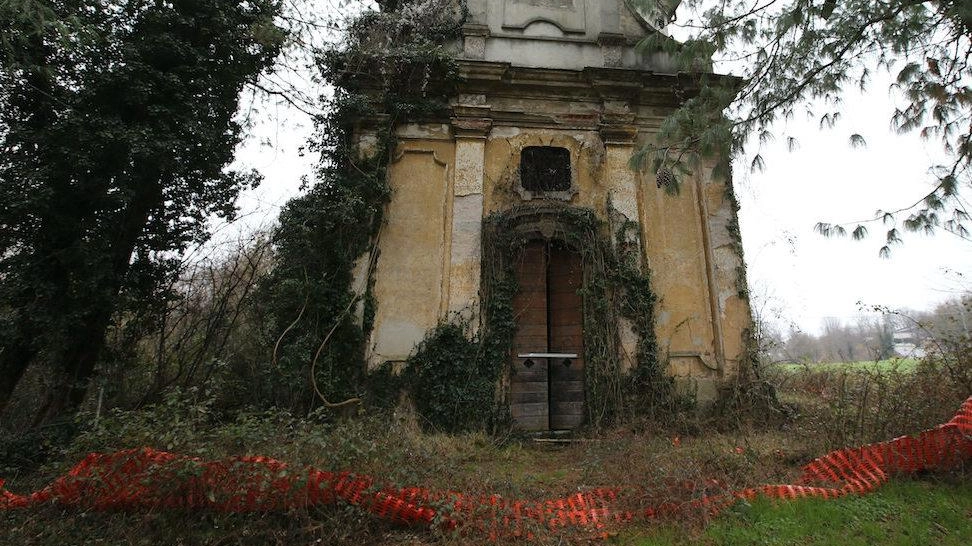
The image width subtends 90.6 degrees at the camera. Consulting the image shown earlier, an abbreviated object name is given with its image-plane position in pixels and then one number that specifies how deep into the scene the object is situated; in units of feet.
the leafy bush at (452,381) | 21.22
